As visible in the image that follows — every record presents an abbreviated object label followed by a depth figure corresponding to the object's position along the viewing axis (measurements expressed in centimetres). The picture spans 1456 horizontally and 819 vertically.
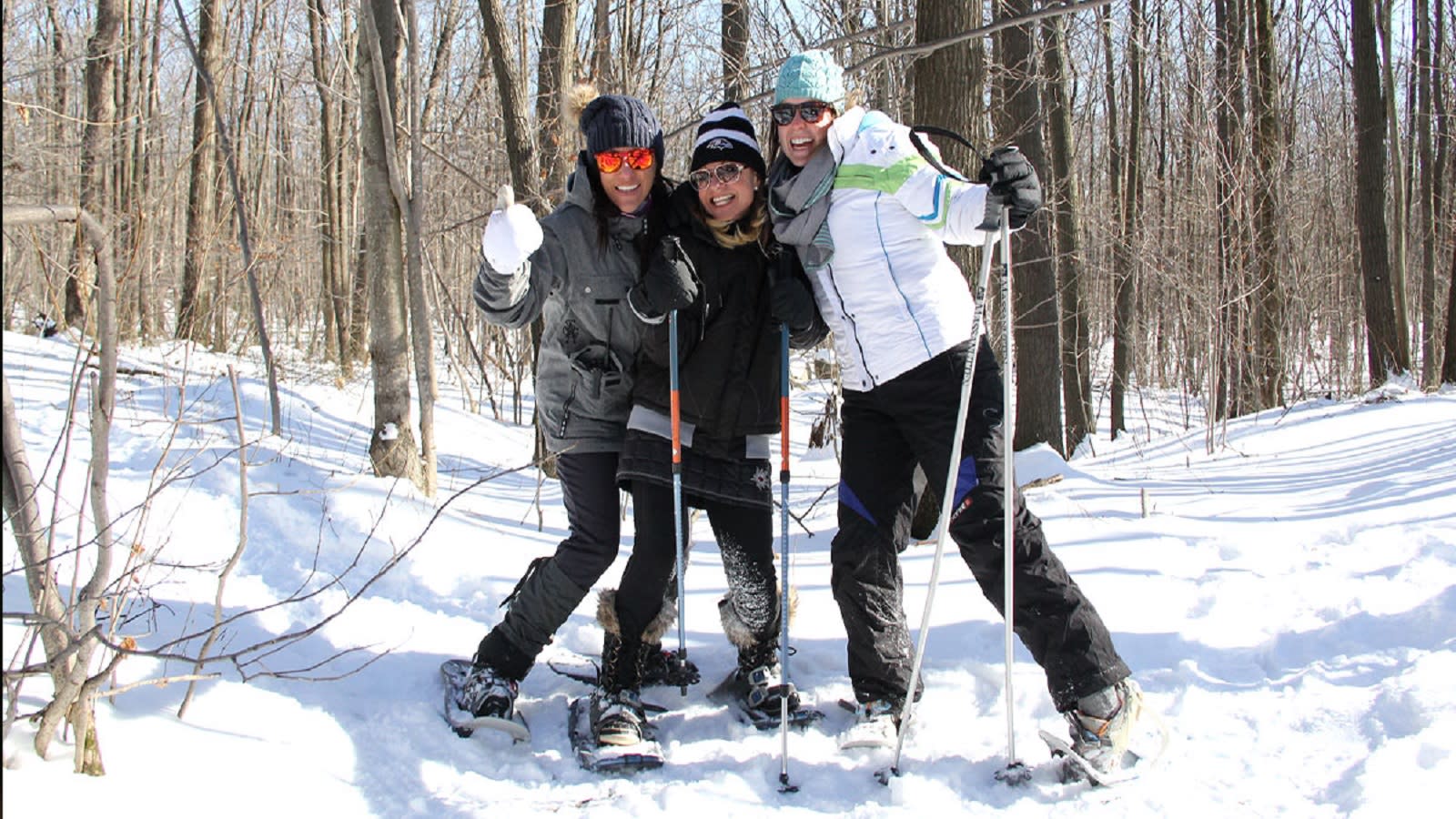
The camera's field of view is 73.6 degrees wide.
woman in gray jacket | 309
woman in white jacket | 268
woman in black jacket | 309
